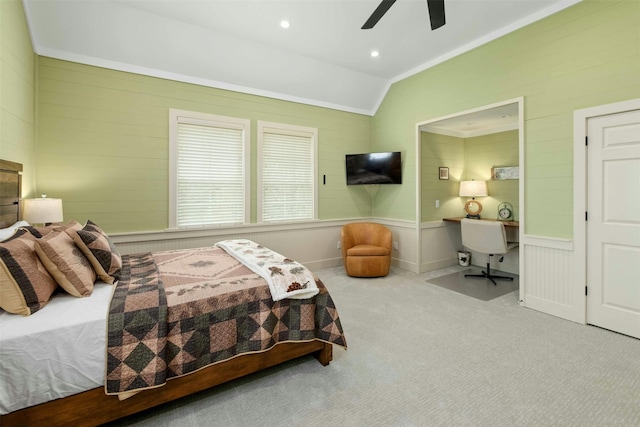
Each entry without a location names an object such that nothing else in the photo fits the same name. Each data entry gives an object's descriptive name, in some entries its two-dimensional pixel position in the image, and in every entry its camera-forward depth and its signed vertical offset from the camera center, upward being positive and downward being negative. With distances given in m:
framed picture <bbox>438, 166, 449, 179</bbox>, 5.21 +0.69
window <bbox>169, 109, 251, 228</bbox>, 3.95 +0.60
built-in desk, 4.52 -0.18
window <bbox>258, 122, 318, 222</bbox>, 4.66 +0.64
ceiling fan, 2.33 +1.68
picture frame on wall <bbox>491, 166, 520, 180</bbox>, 4.96 +0.67
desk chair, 4.11 -0.39
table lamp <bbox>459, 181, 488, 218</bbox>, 5.18 +0.32
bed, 1.47 -0.75
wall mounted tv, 5.09 +0.77
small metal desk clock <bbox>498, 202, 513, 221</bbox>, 5.00 -0.02
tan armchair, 4.56 -0.69
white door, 2.74 -0.11
